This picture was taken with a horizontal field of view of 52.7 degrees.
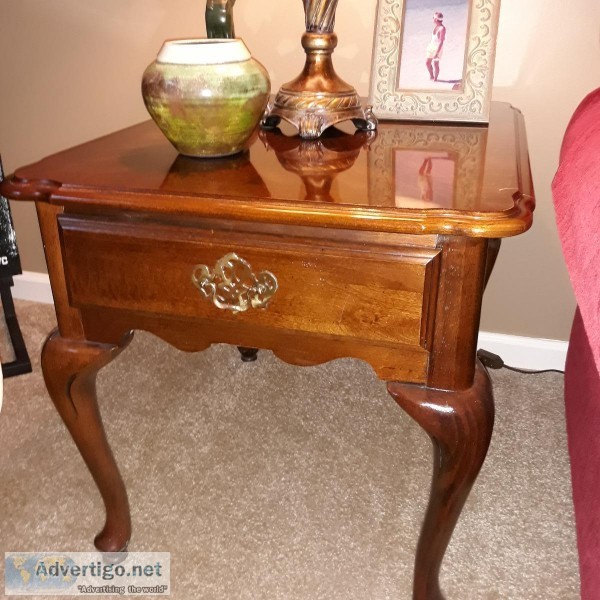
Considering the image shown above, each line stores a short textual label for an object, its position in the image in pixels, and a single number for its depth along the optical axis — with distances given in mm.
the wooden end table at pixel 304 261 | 610
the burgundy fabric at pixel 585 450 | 673
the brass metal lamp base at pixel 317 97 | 877
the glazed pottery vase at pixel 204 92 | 710
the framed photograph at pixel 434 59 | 966
